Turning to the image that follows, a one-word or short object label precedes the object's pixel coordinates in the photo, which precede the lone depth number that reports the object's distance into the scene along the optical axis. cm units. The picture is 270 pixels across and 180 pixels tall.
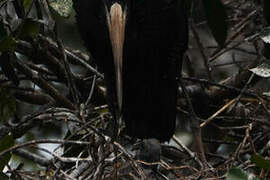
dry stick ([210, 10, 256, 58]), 607
